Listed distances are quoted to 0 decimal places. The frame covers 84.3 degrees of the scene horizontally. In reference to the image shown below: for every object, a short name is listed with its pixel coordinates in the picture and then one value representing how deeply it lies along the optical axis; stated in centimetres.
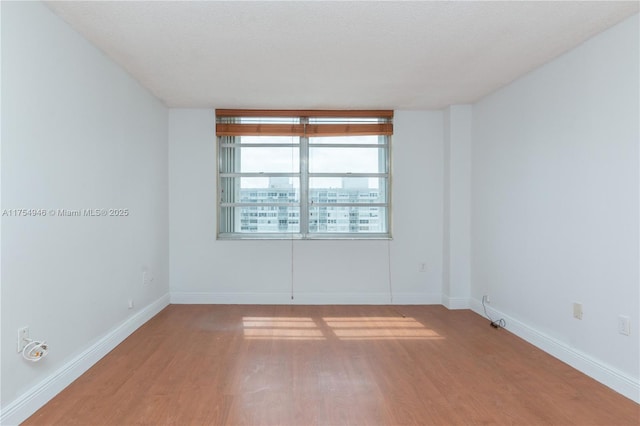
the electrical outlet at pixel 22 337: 198
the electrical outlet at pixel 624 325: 228
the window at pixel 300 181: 453
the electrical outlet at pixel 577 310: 267
